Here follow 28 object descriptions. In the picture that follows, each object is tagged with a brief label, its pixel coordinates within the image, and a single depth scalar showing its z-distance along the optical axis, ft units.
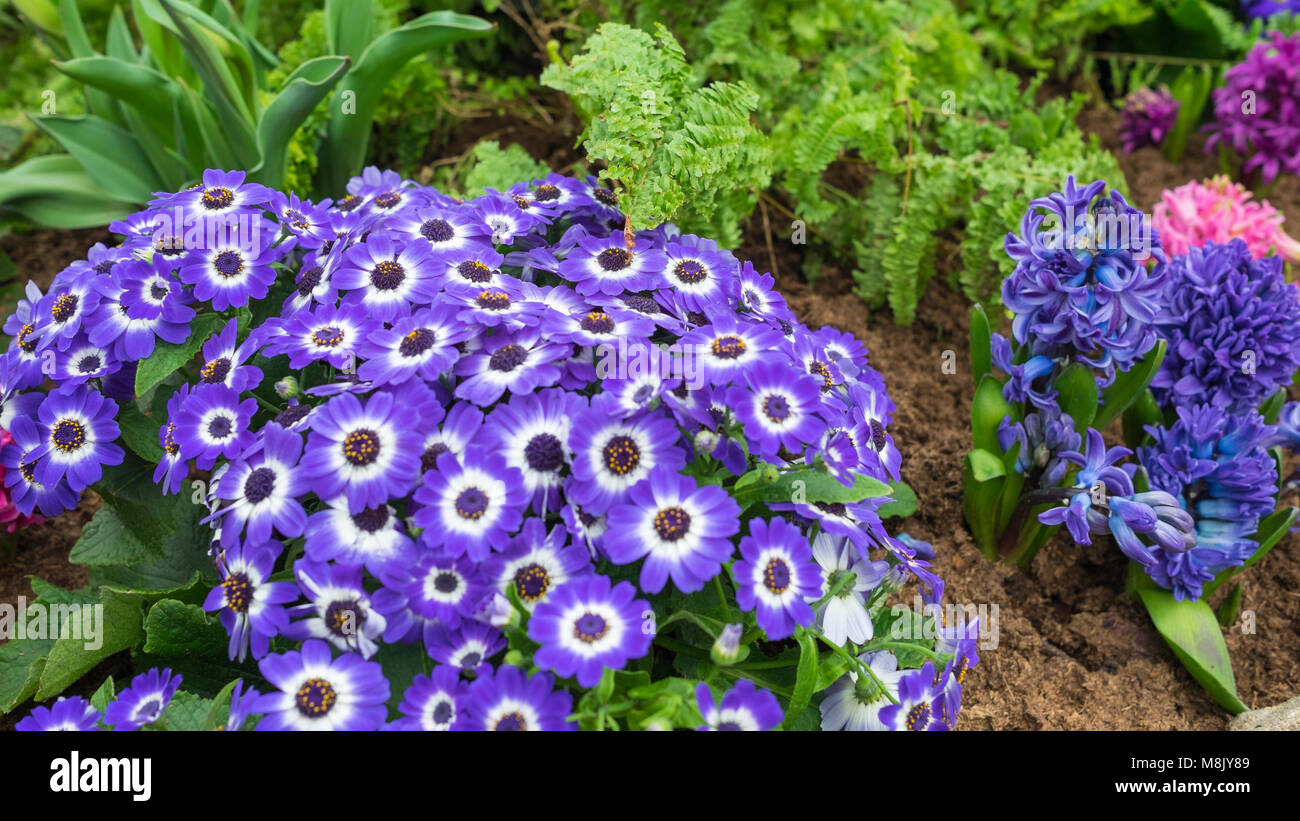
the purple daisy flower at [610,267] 2.16
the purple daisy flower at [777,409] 1.94
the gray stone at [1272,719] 2.27
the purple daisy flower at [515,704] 1.83
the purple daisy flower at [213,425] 2.00
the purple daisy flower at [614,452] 1.91
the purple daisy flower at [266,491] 1.92
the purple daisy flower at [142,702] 1.88
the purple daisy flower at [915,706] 1.99
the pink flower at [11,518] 2.41
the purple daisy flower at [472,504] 1.87
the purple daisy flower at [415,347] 1.97
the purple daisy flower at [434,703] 1.86
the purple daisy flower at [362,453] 1.90
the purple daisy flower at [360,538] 1.90
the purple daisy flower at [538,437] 1.93
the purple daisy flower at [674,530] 1.88
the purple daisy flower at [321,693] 1.85
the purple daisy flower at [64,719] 1.89
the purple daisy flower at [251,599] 1.91
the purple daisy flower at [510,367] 1.95
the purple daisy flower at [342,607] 1.90
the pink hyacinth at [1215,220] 3.10
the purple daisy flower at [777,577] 1.88
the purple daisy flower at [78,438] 2.11
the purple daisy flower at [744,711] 1.86
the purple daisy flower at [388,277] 2.09
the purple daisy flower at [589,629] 1.82
